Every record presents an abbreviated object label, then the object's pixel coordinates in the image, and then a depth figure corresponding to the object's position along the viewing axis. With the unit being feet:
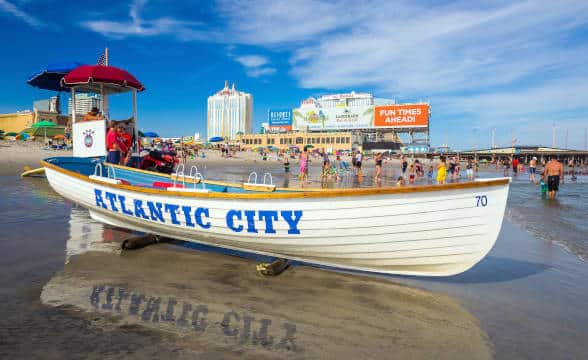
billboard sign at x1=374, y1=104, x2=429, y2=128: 256.52
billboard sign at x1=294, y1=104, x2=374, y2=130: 274.36
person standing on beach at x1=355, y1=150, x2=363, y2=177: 82.42
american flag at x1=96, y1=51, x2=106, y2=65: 30.83
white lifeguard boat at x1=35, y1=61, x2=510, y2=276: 13.44
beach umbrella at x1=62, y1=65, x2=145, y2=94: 26.63
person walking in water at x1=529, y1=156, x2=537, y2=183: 81.94
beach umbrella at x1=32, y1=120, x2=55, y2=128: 111.32
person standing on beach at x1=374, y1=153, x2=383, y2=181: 76.26
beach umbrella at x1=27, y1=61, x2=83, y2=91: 29.96
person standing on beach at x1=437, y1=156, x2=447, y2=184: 59.72
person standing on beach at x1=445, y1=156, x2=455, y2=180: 87.56
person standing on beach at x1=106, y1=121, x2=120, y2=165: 26.12
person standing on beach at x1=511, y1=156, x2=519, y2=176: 119.40
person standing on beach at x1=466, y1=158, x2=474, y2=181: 84.41
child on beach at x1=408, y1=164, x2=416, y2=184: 78.05
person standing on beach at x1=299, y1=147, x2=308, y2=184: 75.25
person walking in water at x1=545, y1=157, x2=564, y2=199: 47.24
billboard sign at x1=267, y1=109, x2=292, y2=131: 314.35
